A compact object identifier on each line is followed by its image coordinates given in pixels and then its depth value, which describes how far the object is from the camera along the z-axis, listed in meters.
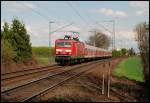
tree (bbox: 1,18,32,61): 41.28
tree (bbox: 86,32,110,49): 132.90
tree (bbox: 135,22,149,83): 16.69
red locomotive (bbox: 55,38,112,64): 43.41
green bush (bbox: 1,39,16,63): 35.22
